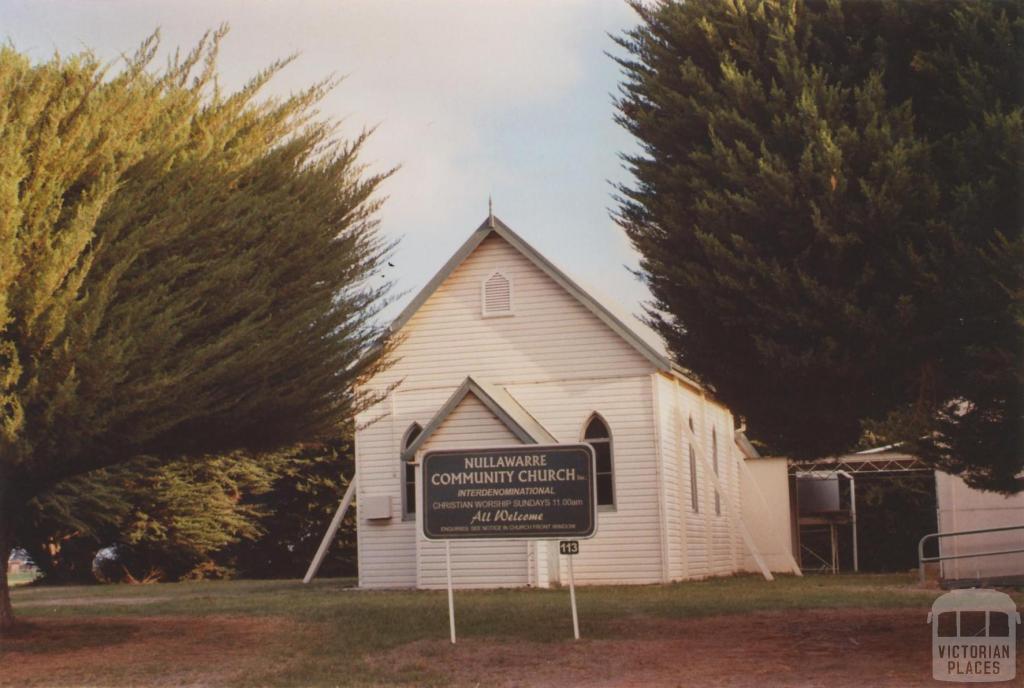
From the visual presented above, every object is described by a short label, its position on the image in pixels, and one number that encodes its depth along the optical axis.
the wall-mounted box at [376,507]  30.70
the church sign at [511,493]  15.91
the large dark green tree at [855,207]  13.17
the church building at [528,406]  29.50
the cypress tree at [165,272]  14.27
